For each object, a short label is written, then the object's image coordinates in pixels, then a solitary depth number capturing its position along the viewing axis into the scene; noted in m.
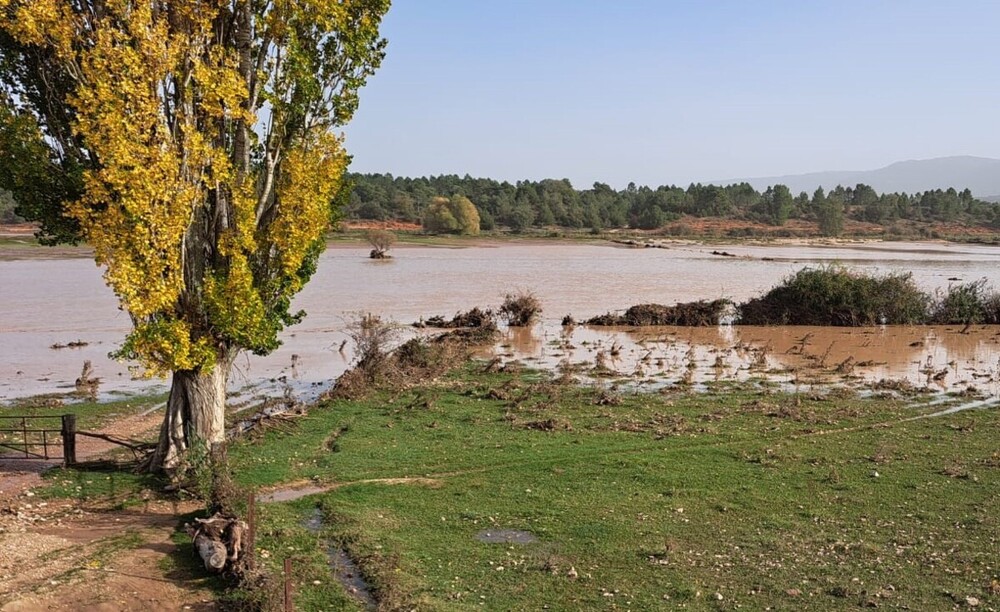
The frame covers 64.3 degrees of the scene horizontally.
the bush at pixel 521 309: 40.69
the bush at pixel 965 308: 41.75
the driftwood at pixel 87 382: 25.69
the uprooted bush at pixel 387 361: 24.58
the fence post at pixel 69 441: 15.55
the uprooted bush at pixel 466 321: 38.78
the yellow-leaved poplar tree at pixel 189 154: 13.67
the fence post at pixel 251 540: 11.24
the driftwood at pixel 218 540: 11.34
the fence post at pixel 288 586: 9.50
